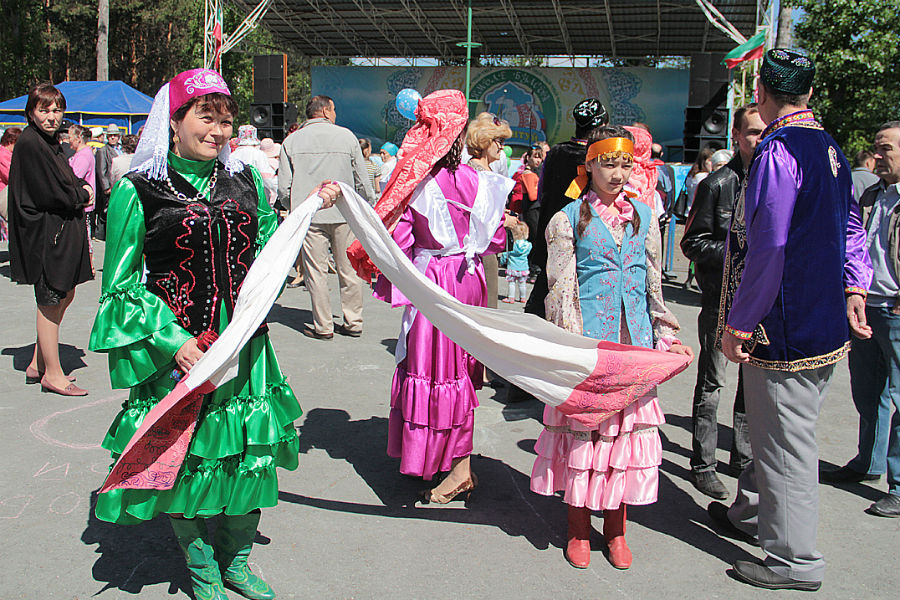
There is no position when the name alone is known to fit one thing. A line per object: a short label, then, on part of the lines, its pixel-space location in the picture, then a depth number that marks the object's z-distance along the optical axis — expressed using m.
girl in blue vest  3.25
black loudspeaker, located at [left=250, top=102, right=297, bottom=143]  17.61
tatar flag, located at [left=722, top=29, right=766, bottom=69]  16.55
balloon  4.40
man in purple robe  2.93
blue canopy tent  23.30
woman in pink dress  3.78
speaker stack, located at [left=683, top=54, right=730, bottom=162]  15.08
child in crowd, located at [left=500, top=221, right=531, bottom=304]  9.09
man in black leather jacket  3.96
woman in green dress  2.64
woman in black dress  5.05
